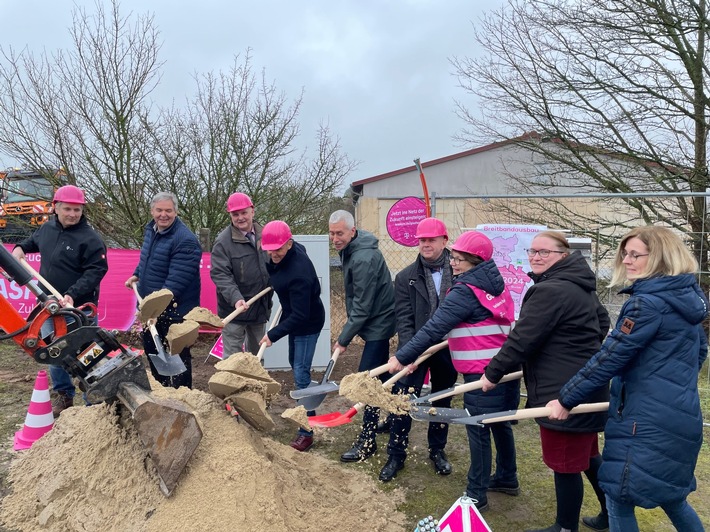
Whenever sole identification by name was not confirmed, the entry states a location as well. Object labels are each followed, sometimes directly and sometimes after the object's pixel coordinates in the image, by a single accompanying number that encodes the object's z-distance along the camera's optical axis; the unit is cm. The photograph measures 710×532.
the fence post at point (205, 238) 828
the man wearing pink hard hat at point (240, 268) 477
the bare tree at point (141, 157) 805
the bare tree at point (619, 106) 770
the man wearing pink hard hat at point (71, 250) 472
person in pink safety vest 329
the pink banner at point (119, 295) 766
